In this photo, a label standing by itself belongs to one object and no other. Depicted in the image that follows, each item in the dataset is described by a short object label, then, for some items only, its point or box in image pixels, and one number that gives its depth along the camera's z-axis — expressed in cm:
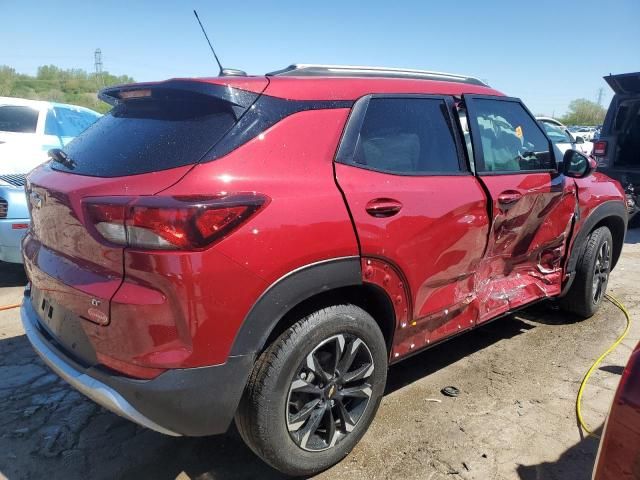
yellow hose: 286
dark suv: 786
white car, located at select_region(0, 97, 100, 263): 590
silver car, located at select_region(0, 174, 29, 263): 454
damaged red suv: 190
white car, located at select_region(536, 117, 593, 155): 1350
